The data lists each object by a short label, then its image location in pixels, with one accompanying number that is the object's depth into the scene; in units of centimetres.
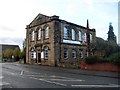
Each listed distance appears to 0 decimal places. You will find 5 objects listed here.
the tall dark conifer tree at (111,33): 2512
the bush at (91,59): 1126
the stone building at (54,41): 1467
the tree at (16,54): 2457
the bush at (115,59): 991
